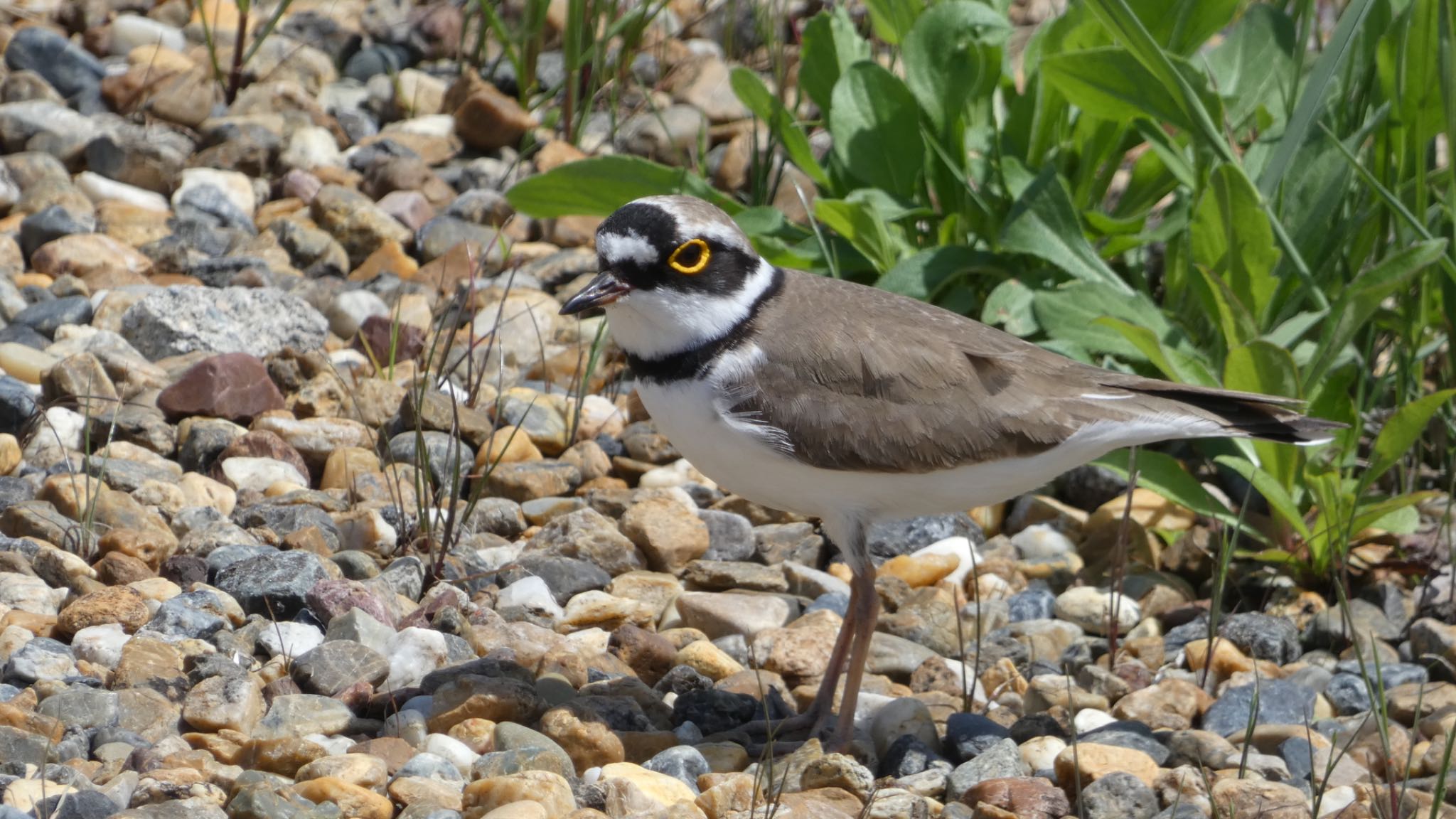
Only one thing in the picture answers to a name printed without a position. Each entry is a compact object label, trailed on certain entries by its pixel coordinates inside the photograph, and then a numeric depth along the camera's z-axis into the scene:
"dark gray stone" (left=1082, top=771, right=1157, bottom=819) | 8.06
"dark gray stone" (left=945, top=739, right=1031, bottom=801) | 8.40
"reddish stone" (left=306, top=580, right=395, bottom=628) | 8.91
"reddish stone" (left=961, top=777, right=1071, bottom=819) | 7.96
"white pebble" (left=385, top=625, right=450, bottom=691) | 8.70
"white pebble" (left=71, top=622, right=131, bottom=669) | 8.30
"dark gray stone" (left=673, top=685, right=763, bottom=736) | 8.98
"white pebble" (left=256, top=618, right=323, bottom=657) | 8.61
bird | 8.73
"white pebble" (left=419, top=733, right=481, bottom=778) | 7.97
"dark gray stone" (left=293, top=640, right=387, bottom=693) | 8.37
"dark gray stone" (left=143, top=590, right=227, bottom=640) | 8.55
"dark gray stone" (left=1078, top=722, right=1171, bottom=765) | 8.83
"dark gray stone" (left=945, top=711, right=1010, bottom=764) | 8.78
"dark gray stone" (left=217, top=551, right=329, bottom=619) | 9.05
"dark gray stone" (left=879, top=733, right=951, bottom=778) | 8.66
